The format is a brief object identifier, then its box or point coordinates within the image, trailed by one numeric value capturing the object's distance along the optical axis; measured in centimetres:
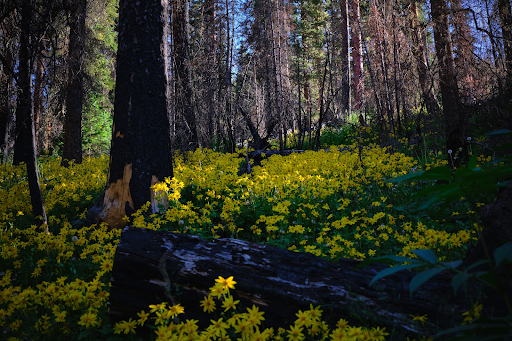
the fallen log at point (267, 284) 183
